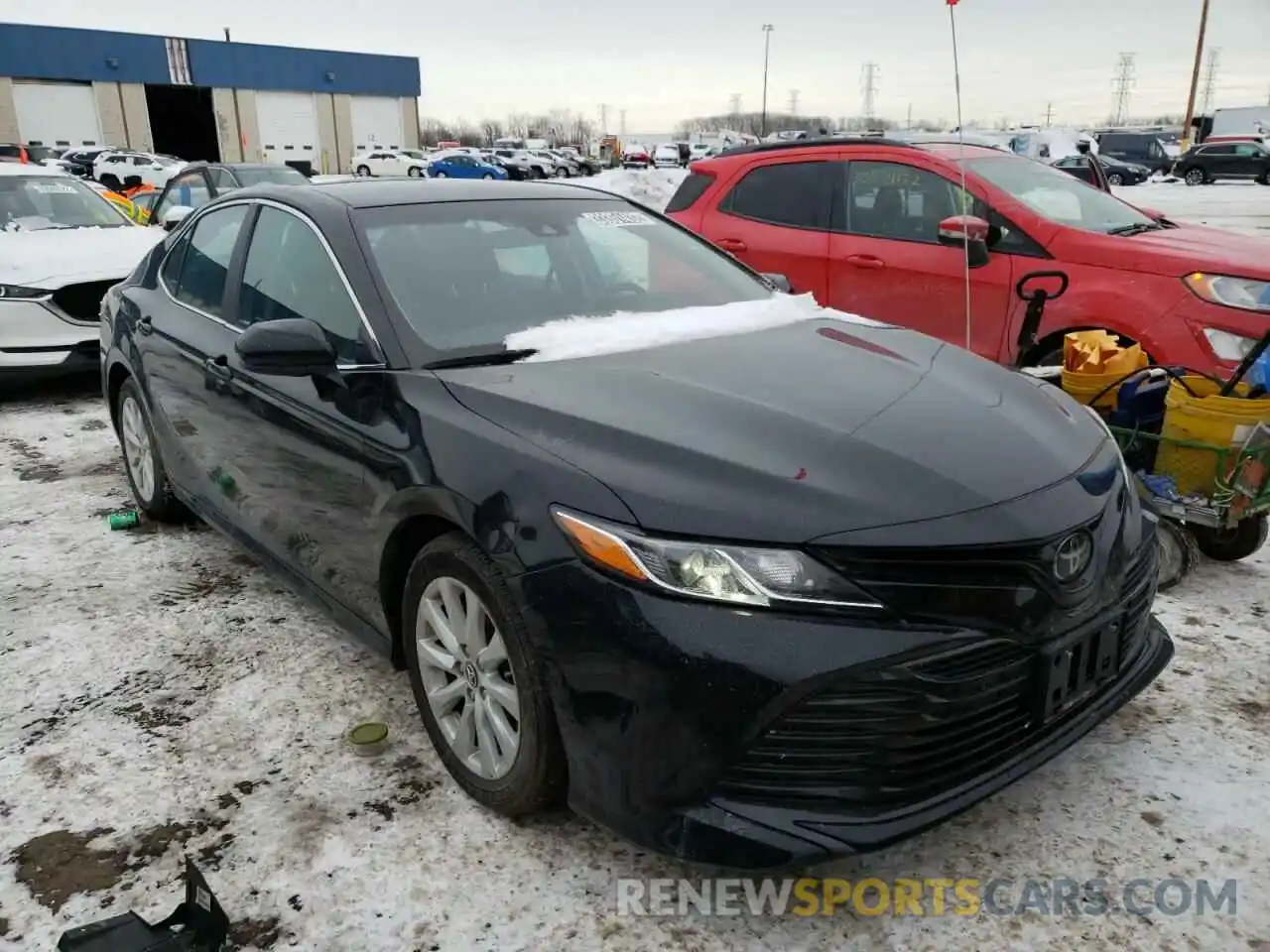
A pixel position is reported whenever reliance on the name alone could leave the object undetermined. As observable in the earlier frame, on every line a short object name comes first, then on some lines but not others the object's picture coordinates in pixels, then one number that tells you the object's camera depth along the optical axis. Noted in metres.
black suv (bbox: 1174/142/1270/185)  36.12
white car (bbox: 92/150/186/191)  32.66
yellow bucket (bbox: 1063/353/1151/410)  3.94
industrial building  47.91
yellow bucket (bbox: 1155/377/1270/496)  3.42
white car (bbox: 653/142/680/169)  48.91
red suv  4.51
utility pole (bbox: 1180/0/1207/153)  48.00
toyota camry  1.93
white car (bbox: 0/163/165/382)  6.64
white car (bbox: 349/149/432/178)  41.56
